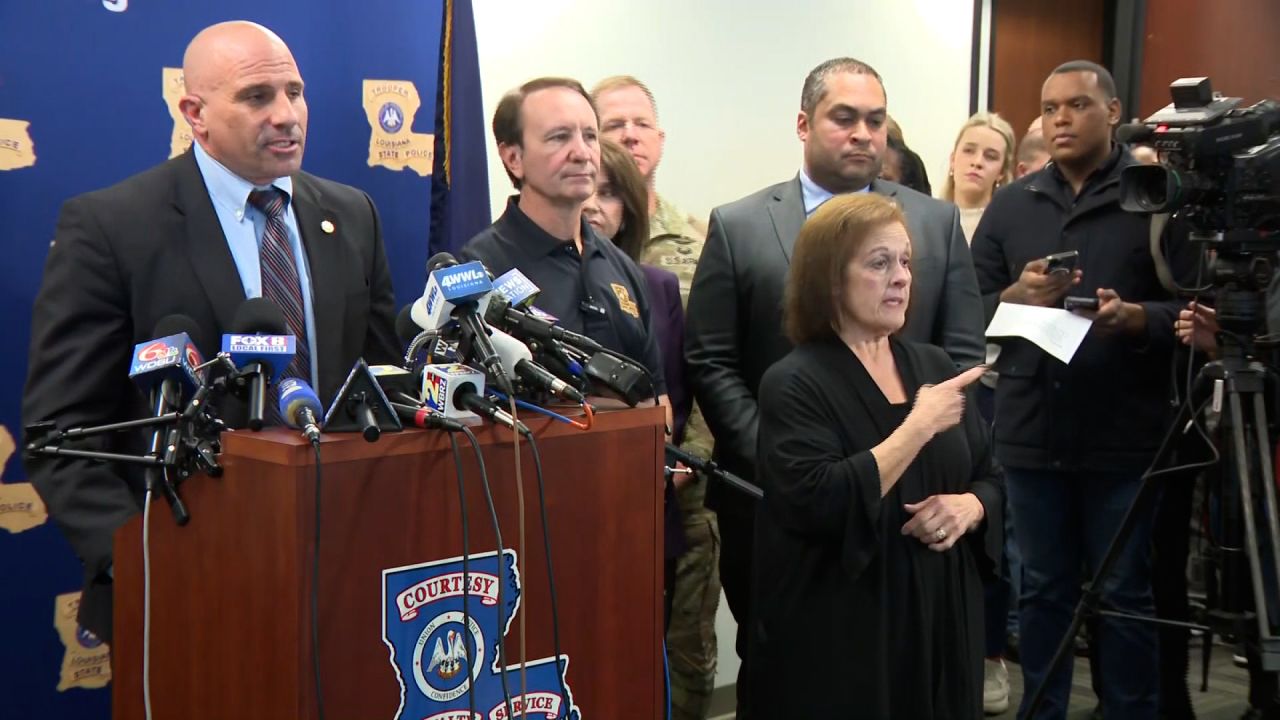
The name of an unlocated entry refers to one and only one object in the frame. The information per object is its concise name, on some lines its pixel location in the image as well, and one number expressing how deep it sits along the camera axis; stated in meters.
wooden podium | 1.42
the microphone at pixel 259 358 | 1.51
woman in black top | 2.25
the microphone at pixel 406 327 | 1.75
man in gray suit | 2.87
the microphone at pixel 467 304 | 1.52
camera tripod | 2.59
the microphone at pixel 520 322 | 1.61
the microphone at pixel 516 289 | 1.63
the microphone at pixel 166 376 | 1.56
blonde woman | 4.71
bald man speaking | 2.01
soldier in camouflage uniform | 3.29
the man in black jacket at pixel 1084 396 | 3.16
